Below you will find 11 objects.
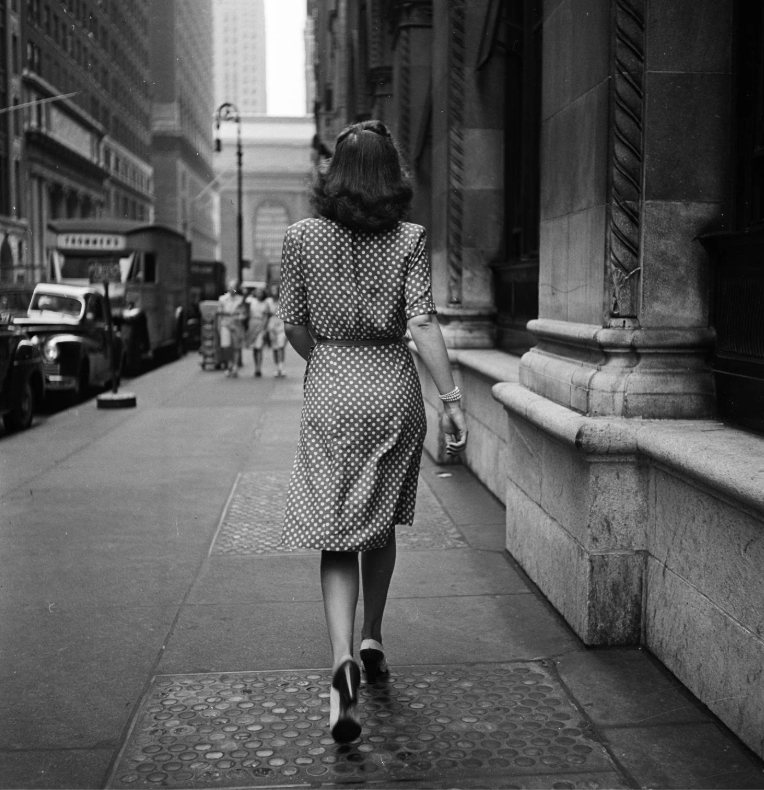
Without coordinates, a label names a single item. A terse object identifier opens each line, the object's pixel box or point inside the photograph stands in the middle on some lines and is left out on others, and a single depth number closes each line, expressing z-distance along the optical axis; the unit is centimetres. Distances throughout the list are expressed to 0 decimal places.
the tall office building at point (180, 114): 10706
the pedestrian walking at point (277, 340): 2061
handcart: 2281
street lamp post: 3134
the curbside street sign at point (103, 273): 1589
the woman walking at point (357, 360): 371
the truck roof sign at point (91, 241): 2484
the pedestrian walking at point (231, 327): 2073
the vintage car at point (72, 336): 1573
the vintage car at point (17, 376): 1179
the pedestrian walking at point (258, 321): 2083
